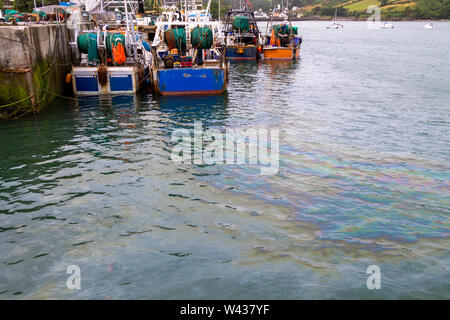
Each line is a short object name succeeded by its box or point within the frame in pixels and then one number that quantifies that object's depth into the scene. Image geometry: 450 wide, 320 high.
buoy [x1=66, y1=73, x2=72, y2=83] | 20.92
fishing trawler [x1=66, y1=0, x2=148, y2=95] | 20.55
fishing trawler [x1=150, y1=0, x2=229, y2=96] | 20.89
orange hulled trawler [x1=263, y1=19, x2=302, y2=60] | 41.97
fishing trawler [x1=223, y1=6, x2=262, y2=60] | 42.12
